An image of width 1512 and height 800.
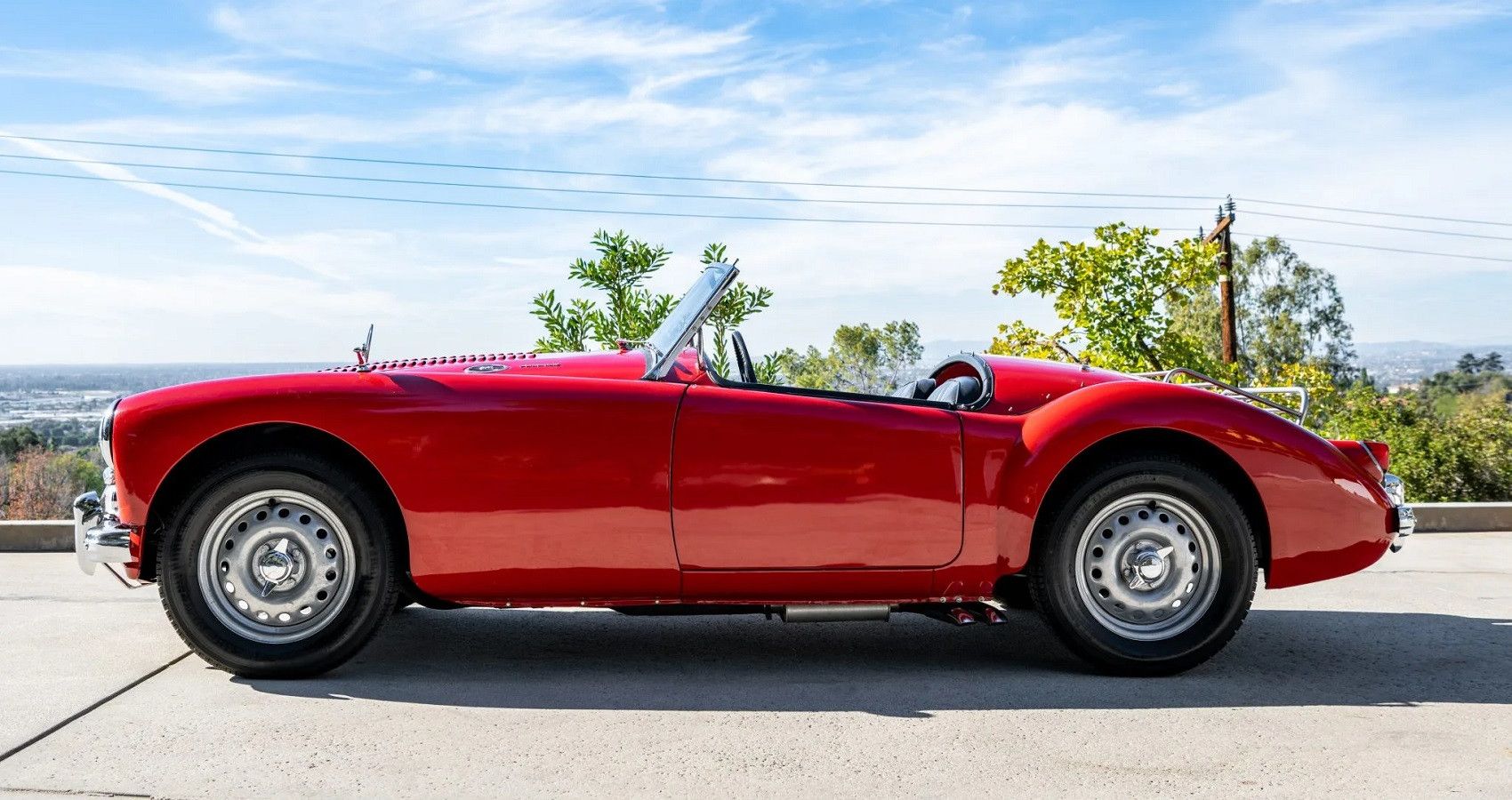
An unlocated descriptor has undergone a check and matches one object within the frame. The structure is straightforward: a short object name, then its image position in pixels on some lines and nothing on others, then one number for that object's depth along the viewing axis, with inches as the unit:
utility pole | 916.3
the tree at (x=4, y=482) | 498.4
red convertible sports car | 162.9
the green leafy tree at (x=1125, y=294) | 533.6
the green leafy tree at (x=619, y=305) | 414.6
